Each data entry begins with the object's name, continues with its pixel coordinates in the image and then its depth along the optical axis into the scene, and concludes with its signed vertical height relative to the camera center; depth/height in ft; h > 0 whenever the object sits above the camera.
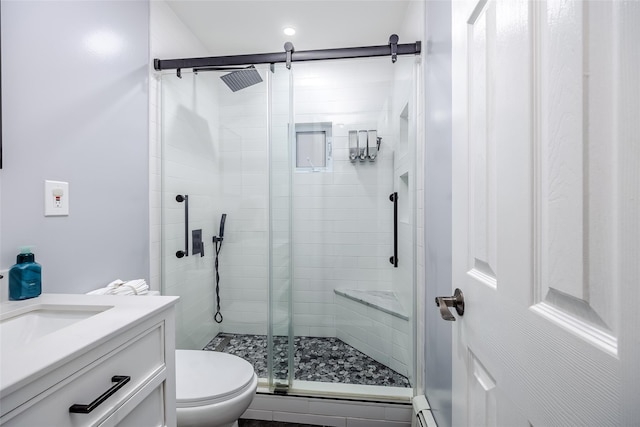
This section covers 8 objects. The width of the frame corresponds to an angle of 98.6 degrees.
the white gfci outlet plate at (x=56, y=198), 3.26 +0.19
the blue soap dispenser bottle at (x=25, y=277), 2.78 -0.66
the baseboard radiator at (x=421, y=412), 4.20 -3.20
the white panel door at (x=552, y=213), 0.95 +0.00
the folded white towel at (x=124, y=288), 3.81 -1.08
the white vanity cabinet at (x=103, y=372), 1.48 -1.03
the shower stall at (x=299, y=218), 5.65 -0.12
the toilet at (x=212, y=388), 3.42 -2.32
